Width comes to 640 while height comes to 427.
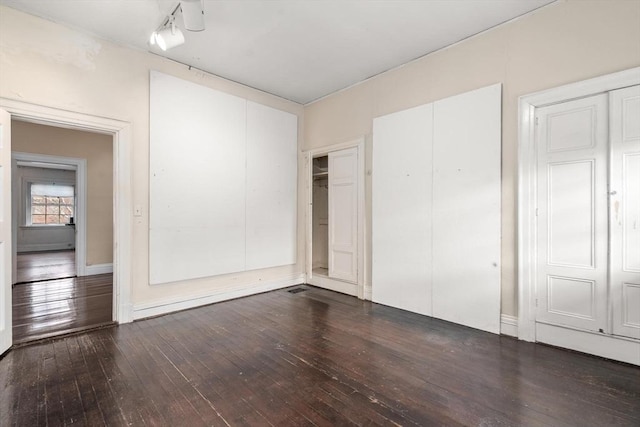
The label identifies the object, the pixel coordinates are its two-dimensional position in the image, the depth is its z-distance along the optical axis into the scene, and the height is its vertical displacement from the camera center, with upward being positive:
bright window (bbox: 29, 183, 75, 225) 9.70 +0.31
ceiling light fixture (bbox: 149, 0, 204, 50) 2.42 +1.70
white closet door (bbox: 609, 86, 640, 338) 2.35 +0.03
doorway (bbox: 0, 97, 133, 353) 2.58 +0.26
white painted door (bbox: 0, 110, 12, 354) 2.54 -0.19
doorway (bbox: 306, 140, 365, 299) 4.33 -0.10
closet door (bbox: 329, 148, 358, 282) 4.45 -0.01
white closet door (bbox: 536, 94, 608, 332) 2.51 +0.00
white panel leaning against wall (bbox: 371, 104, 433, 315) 3.55 +0.06
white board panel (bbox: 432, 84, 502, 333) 3.02 +0.06
